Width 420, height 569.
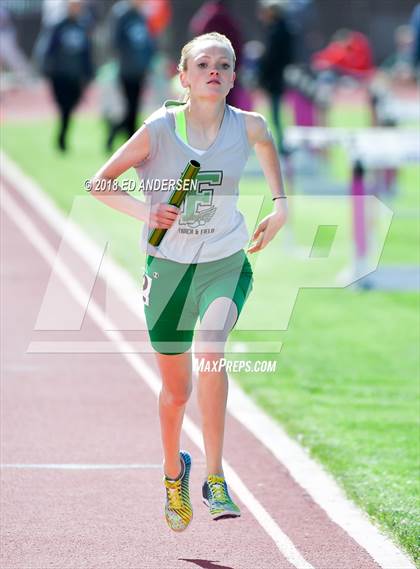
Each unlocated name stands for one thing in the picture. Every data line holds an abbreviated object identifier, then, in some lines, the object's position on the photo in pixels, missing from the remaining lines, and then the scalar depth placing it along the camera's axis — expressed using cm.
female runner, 635
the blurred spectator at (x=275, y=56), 2527
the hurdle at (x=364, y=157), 1477
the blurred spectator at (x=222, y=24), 2292
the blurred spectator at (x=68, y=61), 2661
